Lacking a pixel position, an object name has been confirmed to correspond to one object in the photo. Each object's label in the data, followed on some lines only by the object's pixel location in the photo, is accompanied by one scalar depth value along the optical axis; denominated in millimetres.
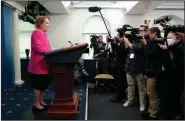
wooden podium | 2025
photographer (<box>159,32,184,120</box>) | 2320
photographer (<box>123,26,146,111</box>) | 2943
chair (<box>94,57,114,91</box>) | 4331
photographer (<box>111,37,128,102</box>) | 3384
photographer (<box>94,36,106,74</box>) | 4832
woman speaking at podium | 2123
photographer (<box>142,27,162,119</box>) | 2490
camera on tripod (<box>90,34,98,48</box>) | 5554
